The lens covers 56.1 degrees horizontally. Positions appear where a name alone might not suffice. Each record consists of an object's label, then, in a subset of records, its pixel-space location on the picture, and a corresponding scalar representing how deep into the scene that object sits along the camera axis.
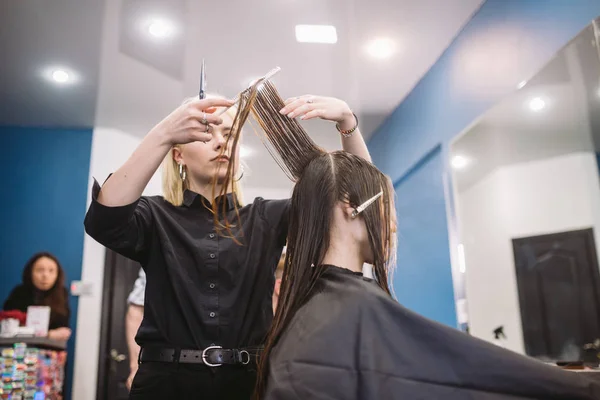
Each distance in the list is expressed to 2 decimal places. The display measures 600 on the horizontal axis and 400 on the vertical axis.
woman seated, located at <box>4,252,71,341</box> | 4.72
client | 1.01
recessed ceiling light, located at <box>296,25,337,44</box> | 3.98
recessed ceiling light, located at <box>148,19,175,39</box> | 3.88
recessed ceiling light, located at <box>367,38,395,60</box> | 4.18
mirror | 2.42
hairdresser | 1.24
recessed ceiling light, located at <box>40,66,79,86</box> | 4.49
